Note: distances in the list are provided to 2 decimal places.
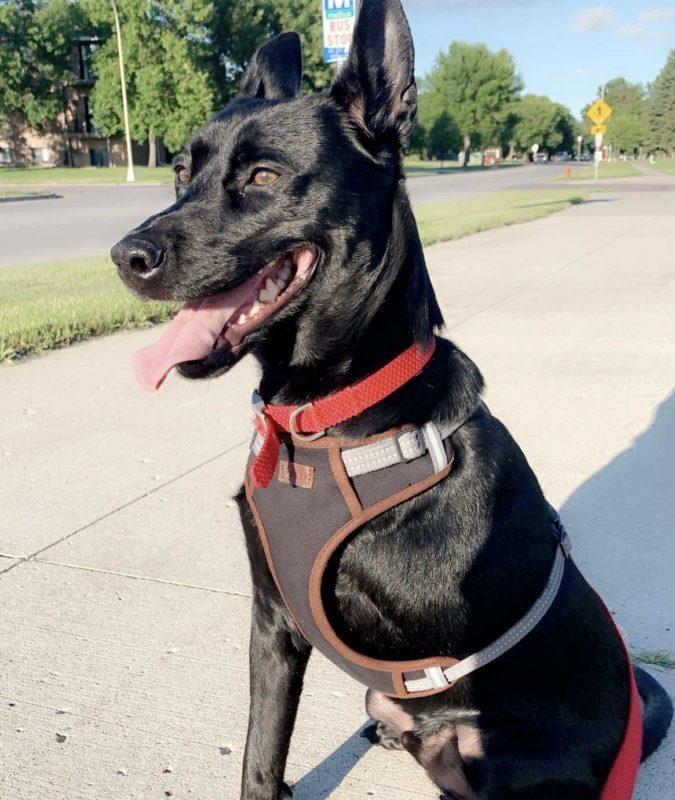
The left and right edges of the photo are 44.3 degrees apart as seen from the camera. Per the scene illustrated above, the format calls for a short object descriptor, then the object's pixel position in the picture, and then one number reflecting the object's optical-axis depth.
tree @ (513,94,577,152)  110.12
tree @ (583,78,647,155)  120.75
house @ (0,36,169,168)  58.25
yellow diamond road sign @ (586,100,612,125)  33.53
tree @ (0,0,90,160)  50.84
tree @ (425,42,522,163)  85.19
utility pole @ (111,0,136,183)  36.99
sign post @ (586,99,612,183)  33.53
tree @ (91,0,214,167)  47.22
